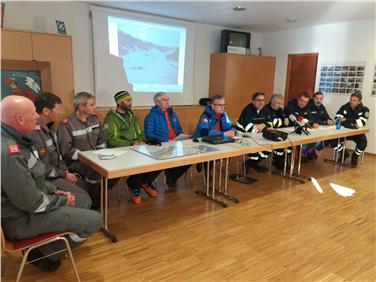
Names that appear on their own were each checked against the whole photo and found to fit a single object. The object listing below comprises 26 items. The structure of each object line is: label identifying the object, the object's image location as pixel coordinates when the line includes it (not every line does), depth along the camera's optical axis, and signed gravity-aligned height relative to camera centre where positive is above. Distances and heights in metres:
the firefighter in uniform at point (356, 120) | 4.84 -0.57
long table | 2.26 -0.66
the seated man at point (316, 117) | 4.93 -0.55
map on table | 2.61 -0.65
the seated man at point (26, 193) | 1.55 -0.63
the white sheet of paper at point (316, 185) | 3.72 -1.30
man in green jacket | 3.23 -0.60
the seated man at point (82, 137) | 2.77 -0.56
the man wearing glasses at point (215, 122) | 3.51 -0.50
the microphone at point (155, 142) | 3.02 -0.62
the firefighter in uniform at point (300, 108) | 4.71 -0.39
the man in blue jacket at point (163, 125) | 3.54 -0.54
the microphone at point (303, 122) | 4.11 -0.53
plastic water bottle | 4.55 -0.61
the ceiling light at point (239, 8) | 4.61 +1.13
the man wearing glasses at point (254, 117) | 3.96 -0.47
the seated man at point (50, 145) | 2.34 -0.54
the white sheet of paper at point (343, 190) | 3.61 -1.30
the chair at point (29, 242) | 1.58 -0.89
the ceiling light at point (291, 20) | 5.43 +1.14
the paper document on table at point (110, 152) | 2.58 -0.64
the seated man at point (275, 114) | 4.20 -0.45
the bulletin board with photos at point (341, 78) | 5.54 +0.12
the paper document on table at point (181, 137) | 3.66 -0.70
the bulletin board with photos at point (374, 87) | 5.32 -0.03
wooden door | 6.23 +0.20
